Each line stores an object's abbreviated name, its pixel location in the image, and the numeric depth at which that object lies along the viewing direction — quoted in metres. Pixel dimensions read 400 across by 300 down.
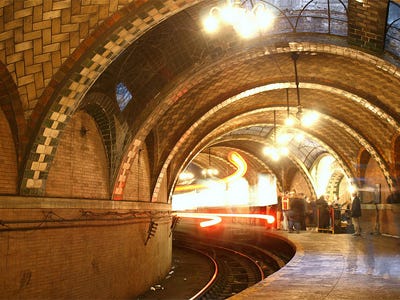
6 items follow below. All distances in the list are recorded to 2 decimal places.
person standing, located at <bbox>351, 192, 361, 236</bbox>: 14.38
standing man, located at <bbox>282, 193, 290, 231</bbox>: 18.31
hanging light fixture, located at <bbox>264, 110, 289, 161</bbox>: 17.44
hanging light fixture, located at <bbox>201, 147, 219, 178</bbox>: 23.92
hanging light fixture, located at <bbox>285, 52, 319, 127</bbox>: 11.45
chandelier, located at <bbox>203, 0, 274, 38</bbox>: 7.51
